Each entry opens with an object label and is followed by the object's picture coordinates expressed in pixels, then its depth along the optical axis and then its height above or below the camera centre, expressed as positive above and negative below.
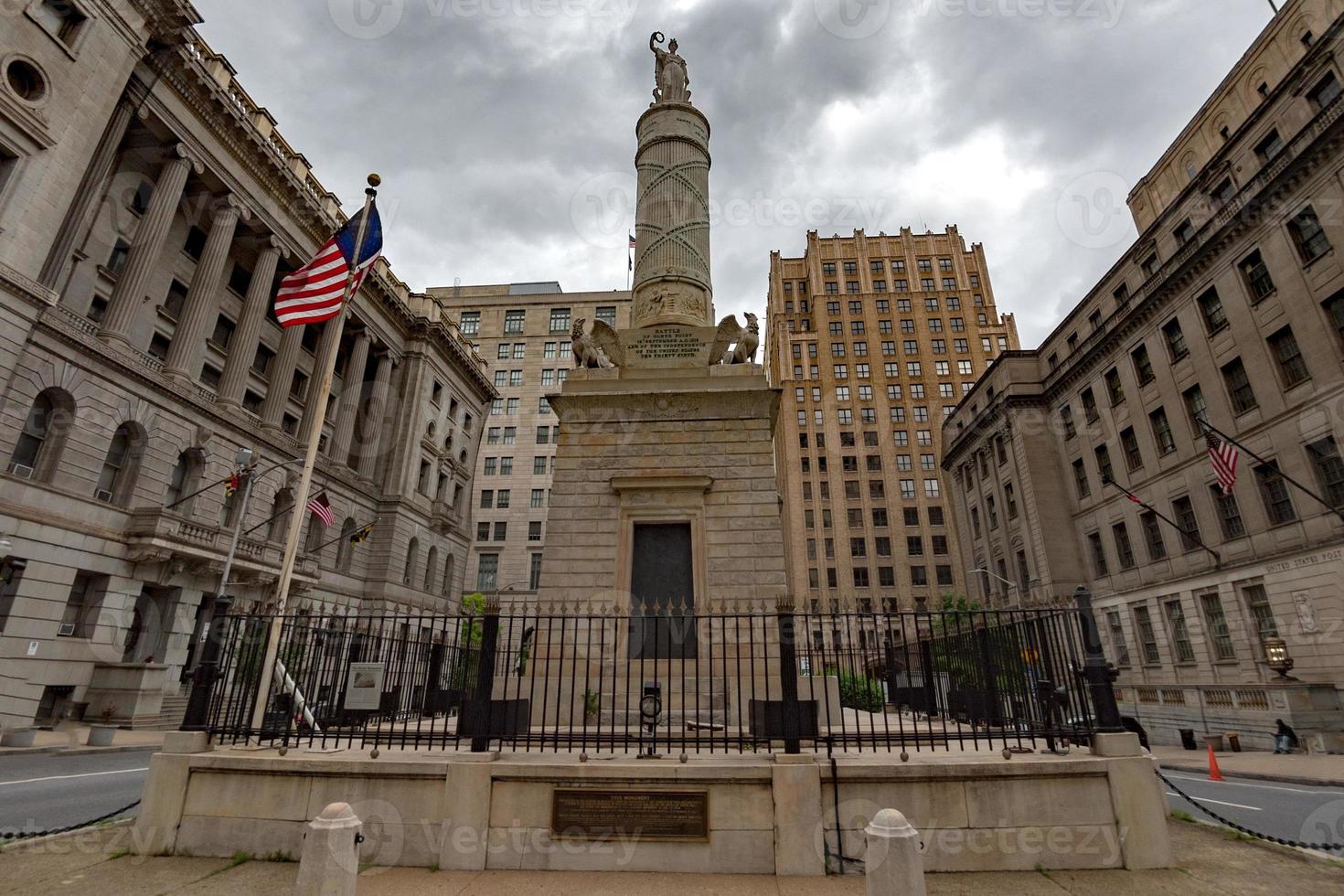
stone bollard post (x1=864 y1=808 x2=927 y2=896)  4.50 -1.17
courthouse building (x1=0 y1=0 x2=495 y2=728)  23.23 +14.03
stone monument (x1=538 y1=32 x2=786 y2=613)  13.59 +4.81
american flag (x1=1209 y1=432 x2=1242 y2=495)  23.11 +7.71
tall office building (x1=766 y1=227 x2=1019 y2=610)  77.25 +36.13
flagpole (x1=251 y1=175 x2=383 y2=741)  8.77 +2.82
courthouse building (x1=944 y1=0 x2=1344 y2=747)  25.42 +13.18
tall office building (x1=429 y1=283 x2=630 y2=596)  68.19 +28.98
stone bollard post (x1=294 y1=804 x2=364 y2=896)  4.84 -1.24
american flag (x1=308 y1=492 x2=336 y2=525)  24.81 +6.41
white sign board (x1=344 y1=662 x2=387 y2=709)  8.15 -0.02
